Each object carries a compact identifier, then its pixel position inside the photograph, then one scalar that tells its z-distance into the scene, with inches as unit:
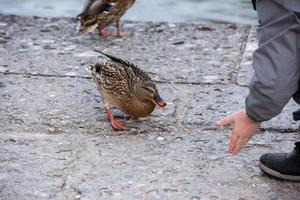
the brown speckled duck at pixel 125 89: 216.9
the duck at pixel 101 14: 315.6
